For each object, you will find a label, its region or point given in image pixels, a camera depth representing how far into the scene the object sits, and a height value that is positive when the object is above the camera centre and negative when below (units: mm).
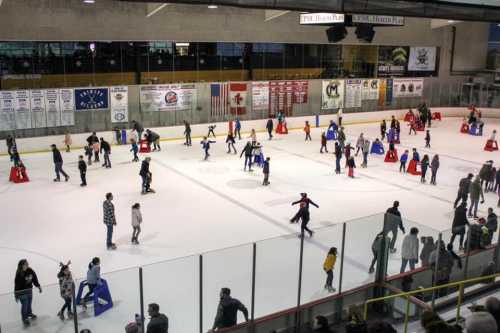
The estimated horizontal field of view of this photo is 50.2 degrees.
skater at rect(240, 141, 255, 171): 20609 -2907
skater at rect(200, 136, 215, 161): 22516 -2890
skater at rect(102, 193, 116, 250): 12344 -3229
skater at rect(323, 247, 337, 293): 8688 -3008
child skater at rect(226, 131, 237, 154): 23853 -2982
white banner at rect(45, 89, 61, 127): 24859 -1585
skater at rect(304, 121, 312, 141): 27875 -2708
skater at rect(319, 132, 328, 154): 24109 -2929
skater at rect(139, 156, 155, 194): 16922 -3253
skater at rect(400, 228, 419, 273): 9500 -3007
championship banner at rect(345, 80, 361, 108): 35219 -1039
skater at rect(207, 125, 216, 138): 27531 -2759
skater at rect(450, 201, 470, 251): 12516 -3169
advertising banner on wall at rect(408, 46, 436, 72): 39375 +1504
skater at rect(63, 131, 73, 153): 23812 -2949
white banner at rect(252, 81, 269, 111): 31203 -1131
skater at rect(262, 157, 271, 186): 18391 -3280
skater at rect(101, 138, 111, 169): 20750 -3065
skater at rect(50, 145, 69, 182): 18234 -3004
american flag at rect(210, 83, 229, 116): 29695 -1230
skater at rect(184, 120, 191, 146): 26000 -2798
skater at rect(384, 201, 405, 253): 9523 -2586
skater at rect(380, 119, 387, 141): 28086 -2614
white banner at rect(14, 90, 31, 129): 24028 -1636
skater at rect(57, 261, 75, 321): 6770 -2787
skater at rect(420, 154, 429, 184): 19000 -2979
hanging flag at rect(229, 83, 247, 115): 30344 -1234
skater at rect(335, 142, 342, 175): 20078 -2900
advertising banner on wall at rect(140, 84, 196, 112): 27703 -1163
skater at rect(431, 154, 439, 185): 18828 -3078
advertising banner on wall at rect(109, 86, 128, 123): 26641 -1482
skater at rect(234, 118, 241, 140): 27500 -2656
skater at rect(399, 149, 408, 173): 20734 -3147
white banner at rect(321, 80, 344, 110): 34094 -1036
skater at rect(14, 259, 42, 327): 8660 -3301
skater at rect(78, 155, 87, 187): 17391 -3176
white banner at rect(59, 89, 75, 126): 25234 -1548
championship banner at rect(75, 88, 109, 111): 25719 -1224
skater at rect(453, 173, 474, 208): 15406 -3118
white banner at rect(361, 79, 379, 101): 36031 -709
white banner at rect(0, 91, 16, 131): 23641 -1720
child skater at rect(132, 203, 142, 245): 12586 -3484
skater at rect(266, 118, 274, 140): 28266 -2636
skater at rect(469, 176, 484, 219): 15359 -3198
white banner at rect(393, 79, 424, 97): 37844 -563
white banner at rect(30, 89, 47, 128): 24469 -1618
